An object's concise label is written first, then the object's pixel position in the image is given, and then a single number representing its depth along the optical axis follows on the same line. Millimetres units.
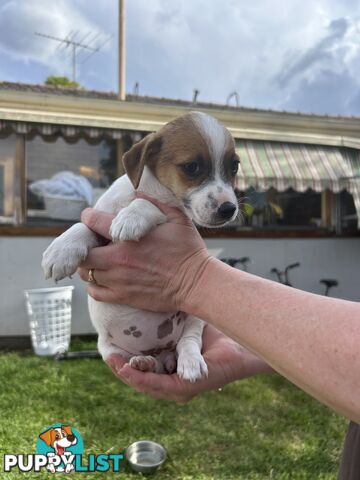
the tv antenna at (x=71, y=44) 13273
